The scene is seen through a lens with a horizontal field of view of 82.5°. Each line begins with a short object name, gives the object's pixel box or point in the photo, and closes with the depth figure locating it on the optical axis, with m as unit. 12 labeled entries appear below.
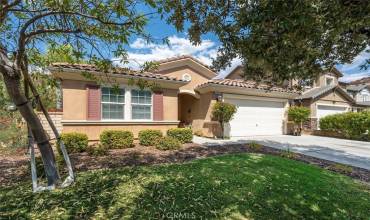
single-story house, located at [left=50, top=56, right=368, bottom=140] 10.21
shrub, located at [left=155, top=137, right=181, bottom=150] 9.29
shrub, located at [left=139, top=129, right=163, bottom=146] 10.47
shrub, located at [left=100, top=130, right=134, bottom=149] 9.52
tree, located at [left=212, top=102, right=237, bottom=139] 13.27
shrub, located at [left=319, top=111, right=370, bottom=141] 14.96
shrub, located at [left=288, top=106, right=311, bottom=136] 16.53
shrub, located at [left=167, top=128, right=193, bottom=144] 11.12
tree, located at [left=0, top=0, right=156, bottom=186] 3.93
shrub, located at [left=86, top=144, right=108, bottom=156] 8.18
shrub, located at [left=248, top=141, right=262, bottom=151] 10.02
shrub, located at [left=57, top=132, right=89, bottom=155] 8.71
